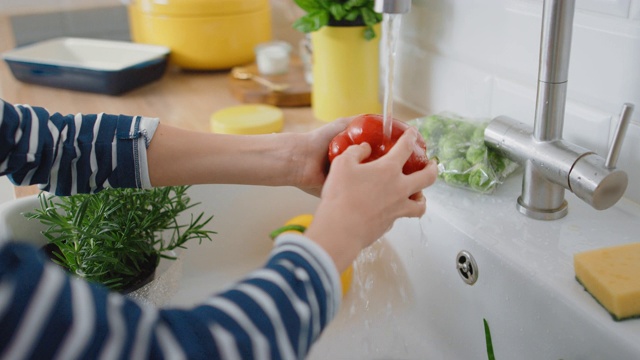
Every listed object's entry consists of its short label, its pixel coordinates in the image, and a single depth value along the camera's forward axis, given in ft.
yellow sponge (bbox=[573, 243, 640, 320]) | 1.99
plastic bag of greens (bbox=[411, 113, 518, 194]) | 2.76
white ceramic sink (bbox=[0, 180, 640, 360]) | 2.22
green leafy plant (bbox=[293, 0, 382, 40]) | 3.50
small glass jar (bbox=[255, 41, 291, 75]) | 4.42
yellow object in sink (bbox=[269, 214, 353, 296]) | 3.09
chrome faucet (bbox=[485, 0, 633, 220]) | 2.25
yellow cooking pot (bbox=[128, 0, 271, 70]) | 4.64
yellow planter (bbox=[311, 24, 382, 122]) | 3.65
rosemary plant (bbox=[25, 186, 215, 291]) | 2.36
